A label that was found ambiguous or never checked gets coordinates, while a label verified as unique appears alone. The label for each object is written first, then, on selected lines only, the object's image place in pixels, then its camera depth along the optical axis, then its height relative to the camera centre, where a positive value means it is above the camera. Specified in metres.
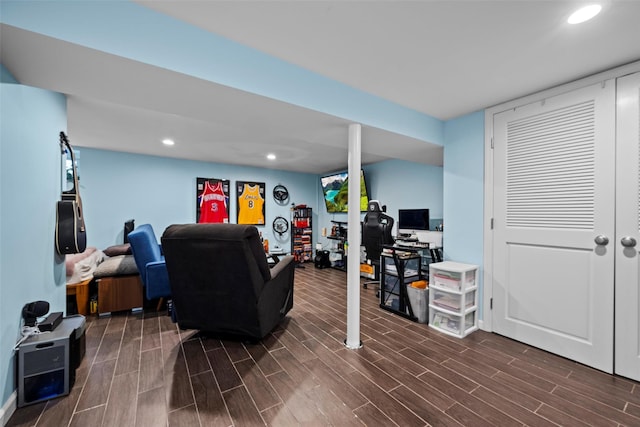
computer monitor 4.20 -0.17
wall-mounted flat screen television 5.58 +0.46
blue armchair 2.92 -0.66
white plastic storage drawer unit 2.59 -0.96
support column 2.39 -0.28
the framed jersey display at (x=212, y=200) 5.40 +0.25
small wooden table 3.01 -1.00
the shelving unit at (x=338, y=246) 5.68 -0.83
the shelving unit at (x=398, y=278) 3.09 -0.87
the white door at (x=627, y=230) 1.89 -0.14
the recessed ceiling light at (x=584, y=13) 1.39 +1.14
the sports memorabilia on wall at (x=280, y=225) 6.36 -0.36
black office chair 3.88 -0.33
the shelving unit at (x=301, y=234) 6.47 -0.61
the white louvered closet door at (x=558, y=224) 2.03 -0.11
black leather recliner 2.13 -0.62
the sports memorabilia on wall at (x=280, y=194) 6.37 +0.44
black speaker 5.92 -1.16
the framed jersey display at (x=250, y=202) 5.87 +0.22
